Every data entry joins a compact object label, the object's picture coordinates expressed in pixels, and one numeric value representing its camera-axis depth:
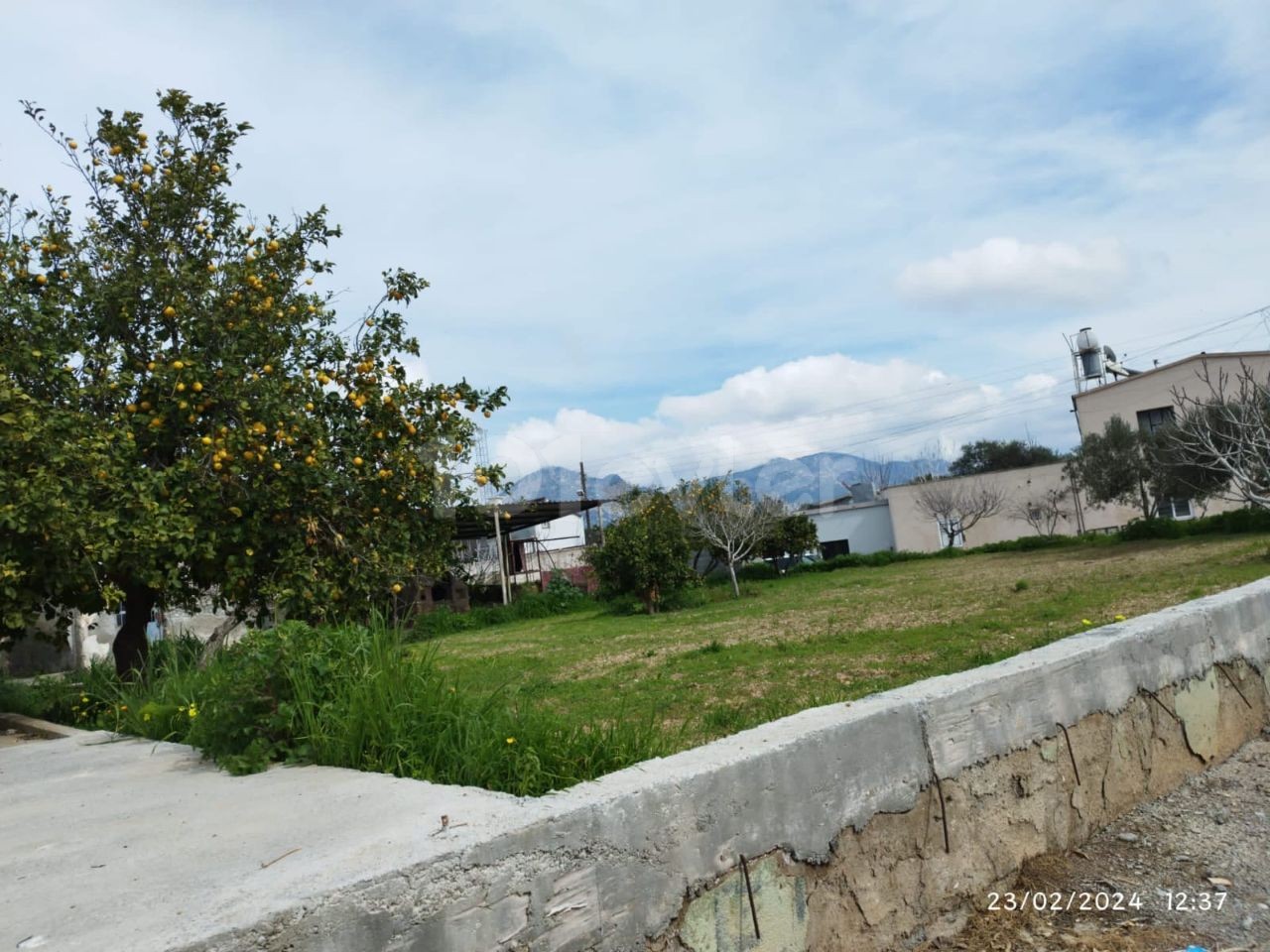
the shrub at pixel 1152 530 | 28.08
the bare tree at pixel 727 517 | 28.00
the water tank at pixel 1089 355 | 45.69
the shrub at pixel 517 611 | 25.62
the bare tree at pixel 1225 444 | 20.05
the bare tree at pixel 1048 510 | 41.41
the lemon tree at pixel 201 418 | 5.33
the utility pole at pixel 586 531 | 39.61
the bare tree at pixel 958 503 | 41.50
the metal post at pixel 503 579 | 27.96
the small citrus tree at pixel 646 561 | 22.41
